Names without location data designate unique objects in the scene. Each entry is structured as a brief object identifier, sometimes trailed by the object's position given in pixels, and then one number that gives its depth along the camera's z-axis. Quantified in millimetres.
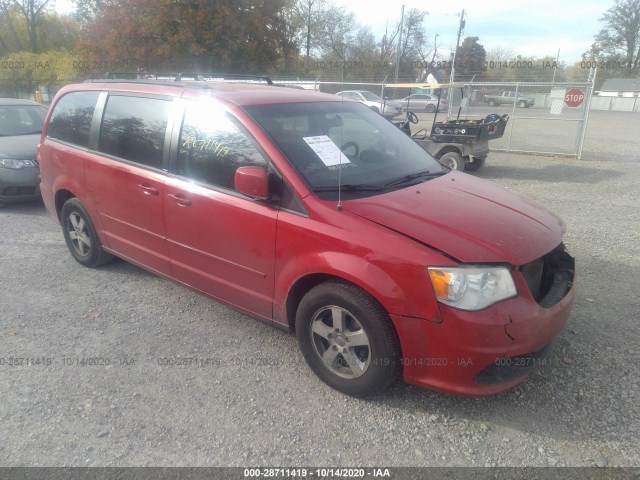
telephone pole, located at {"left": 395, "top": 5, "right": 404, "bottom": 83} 34462
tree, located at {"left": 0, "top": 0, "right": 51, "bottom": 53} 37625
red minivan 2510
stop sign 12750
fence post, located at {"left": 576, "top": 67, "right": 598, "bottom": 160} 12211
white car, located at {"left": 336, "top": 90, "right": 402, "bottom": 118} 21656
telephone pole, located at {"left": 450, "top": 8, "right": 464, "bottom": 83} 34334
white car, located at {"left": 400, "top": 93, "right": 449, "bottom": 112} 30539
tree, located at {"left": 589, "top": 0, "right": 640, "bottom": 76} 49219
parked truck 14188
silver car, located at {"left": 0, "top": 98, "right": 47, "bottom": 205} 6746
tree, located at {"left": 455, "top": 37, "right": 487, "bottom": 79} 54875
